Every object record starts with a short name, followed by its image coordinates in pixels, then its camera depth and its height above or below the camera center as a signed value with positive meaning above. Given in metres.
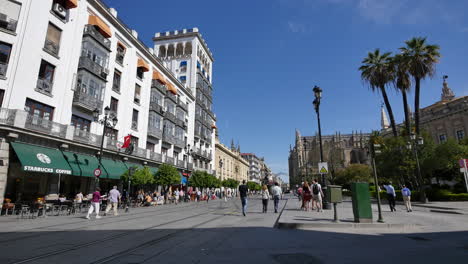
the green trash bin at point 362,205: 9.09 -0.59
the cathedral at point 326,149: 100.14 +16.65
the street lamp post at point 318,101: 17.17 +5.79
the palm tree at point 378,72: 30.36 +13.91
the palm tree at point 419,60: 26.83 +13.33
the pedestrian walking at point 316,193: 14.94 -0.28
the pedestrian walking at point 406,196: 15.32 -0.41
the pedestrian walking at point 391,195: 15.73 -0.38
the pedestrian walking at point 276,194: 15.47 -0.37
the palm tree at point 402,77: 27.92 +12.20
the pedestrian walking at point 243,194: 13.77 -0.34
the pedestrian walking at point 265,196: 15.29 -0.50
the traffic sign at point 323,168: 15.10 +1.18
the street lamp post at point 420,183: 22.48 +0.55
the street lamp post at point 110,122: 23.99 +6.08
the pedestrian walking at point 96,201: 13.26 -0.77
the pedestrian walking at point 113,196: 14.61 -0.55
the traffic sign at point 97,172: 16.47 +0.88
